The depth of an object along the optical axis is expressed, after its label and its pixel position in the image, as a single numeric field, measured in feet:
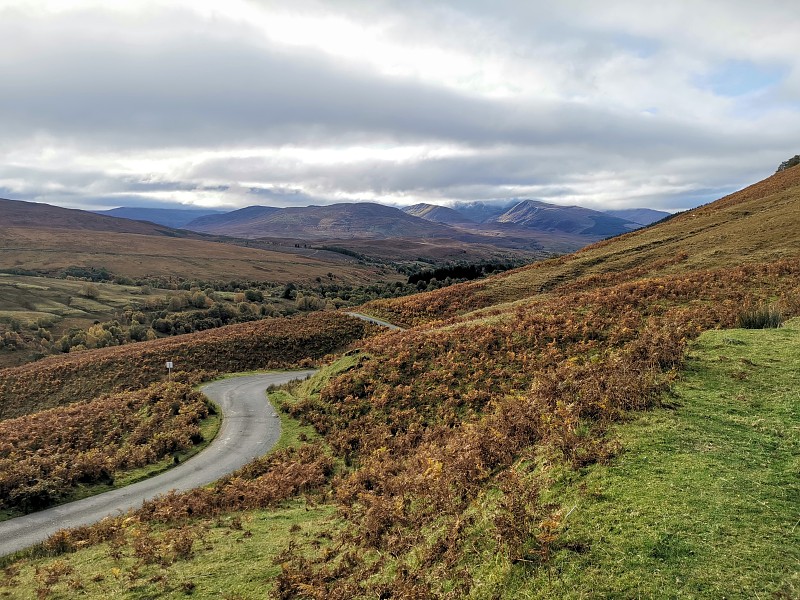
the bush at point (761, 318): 53.42
